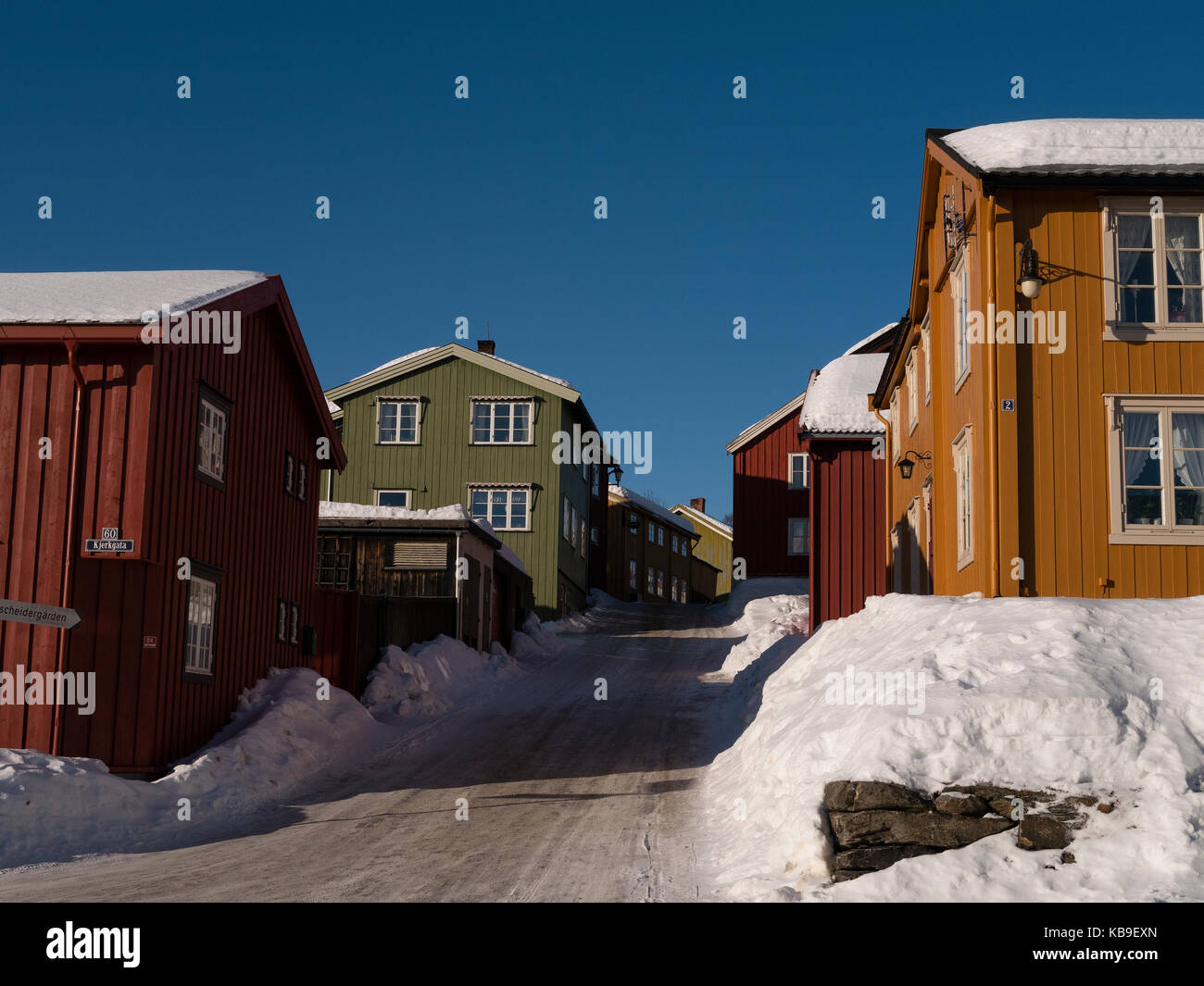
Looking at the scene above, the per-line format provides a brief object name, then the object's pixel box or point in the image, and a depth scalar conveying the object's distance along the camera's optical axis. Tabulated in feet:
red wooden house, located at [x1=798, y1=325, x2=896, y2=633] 81.82
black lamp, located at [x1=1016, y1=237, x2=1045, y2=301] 44.09
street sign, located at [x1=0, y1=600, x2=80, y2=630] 33.04
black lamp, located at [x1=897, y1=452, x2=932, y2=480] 62.34
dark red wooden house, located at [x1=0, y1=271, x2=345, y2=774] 45.88
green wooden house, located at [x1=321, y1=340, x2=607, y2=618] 121.90
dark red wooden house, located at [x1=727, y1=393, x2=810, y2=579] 131.44
